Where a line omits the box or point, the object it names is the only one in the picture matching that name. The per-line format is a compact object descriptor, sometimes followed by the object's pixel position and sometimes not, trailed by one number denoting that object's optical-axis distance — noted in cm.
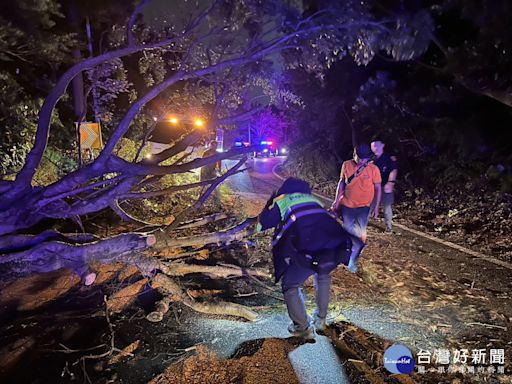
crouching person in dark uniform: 286
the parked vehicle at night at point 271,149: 3597
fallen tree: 434
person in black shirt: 639
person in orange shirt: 484
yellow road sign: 758
